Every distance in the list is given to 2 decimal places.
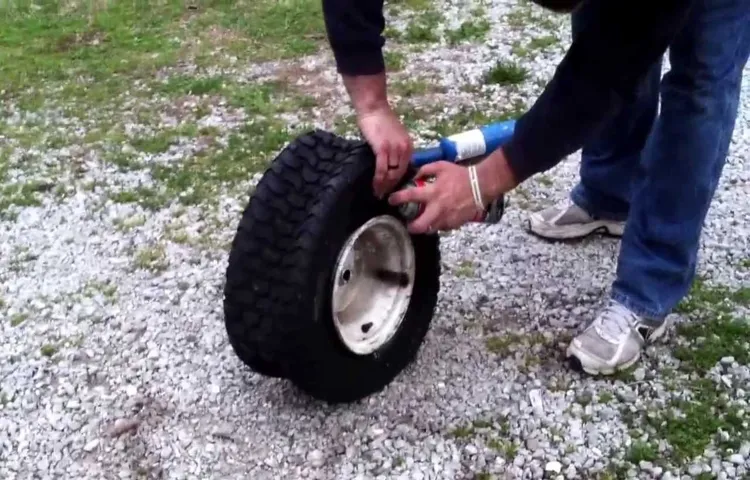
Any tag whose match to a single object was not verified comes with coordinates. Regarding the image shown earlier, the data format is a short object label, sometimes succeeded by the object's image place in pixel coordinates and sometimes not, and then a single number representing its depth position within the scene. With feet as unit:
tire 7.55
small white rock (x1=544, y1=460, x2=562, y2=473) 7.85
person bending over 6.69
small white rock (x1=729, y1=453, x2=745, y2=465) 7.82
